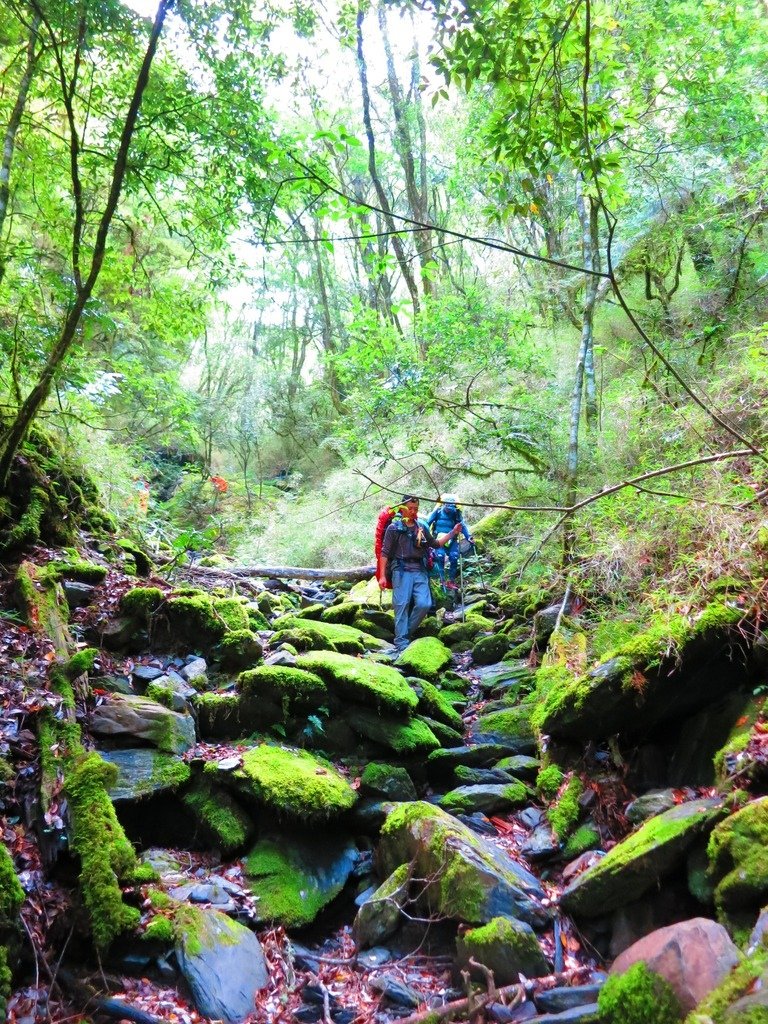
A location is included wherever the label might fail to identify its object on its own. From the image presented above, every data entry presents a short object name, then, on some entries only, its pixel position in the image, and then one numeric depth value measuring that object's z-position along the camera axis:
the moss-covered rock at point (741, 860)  3.16
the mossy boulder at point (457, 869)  4.09
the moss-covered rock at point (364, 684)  6.22
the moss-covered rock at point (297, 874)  4.38
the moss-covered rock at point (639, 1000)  2.88
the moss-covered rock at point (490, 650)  8.75
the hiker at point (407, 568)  9.18
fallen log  11.12
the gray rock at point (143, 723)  5.12
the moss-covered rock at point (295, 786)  4.87
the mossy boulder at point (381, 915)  4.29
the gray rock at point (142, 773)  4.67
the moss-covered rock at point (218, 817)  4.80
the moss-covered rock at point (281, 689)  6.04
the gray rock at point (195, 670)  6.48
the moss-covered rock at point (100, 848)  3.61
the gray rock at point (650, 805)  4.43
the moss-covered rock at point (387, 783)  5.51
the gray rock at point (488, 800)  5.46
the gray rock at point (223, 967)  3.54
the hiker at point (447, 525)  10.38
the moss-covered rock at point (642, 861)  3.79
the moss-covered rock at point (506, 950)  3.70
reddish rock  2.86
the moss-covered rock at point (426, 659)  7.77
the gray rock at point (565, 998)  3.44
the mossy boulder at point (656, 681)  4.66
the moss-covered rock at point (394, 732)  6.07
